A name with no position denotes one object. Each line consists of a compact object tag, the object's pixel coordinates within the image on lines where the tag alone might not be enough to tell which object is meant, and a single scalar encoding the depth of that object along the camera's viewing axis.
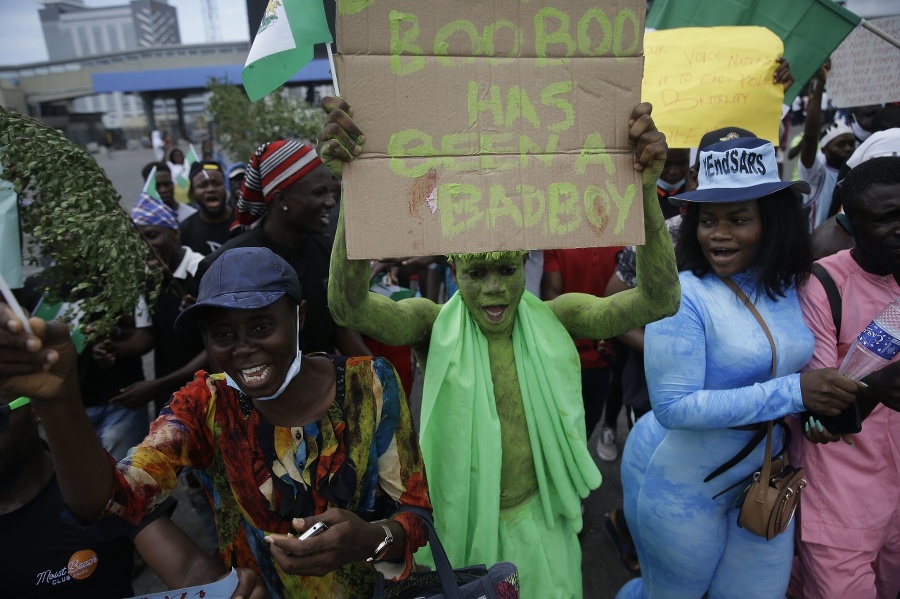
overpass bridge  35.94
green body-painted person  1.92
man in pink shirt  2.00
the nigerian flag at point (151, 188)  3.90
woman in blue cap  1.41
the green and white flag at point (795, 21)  3.28
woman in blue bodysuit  1.92
